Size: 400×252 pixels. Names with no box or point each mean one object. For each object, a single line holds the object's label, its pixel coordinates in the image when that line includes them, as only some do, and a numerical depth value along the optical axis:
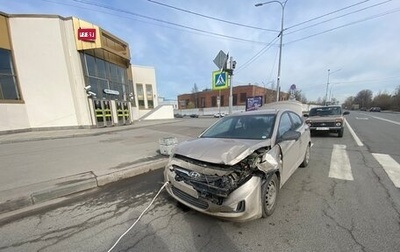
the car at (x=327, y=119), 9.83
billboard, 14.95
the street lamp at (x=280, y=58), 15.91
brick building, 55.84
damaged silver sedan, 2.54
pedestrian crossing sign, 8.93
